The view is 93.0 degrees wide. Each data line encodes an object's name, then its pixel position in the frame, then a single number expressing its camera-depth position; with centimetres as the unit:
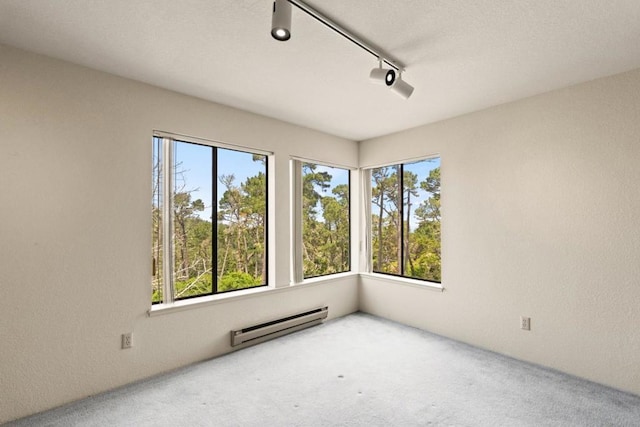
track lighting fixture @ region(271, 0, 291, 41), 148
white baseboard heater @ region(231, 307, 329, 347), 311
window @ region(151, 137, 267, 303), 277
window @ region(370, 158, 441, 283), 405
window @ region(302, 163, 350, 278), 456
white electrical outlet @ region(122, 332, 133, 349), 247
